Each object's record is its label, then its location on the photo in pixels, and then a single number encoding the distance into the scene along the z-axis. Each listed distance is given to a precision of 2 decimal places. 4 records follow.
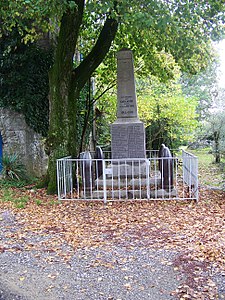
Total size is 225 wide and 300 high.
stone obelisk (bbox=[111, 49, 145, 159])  8.86
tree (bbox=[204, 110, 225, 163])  13.05
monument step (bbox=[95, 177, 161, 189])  8.15
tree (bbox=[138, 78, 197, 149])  14.32
